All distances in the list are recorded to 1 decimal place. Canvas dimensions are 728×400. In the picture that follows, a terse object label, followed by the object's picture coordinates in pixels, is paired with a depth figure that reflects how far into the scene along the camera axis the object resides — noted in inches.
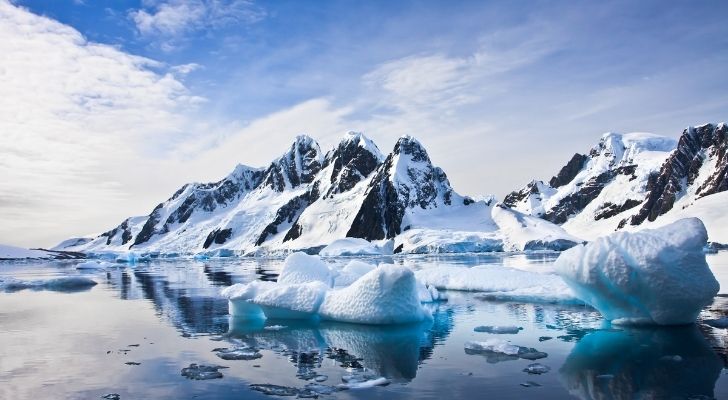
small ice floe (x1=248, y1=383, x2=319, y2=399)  415.2
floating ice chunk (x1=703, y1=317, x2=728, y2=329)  663.2
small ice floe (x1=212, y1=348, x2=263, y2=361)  551.5
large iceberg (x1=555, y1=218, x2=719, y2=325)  639.1
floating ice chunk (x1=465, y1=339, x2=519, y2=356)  549.9
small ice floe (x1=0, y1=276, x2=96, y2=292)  1451.4
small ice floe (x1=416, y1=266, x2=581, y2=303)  981.7
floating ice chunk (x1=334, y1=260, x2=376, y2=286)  1173.7
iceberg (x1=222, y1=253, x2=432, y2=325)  721.0
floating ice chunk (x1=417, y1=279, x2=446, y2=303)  986.1
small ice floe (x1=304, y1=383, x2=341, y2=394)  423.8
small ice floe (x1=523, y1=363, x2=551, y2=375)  478.0
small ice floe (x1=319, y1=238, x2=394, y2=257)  4574.3
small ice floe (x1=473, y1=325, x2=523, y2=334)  667.7
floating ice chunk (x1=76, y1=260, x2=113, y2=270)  2581.2
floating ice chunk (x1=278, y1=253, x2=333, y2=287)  948.0
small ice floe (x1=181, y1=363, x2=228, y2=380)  477.1
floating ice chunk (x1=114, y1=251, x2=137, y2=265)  3676.7
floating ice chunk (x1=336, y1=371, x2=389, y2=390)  439.5
